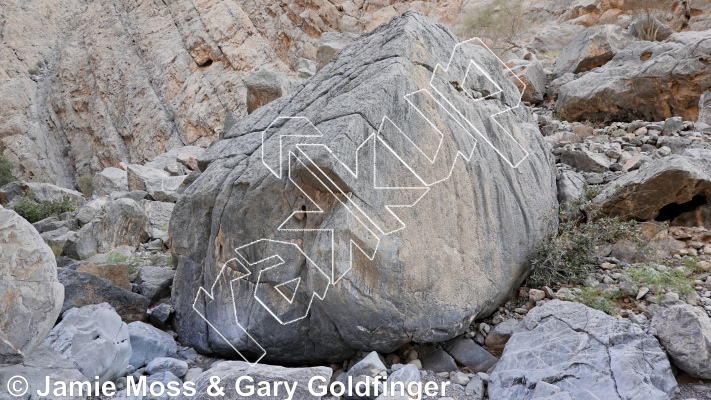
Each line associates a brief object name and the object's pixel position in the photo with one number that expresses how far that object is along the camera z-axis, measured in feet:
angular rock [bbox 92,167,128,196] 34.52
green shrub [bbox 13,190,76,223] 30.99
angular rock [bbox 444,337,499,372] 10.57
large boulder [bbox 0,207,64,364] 8.70
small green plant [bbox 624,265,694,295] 10.79
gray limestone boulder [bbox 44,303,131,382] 9.77
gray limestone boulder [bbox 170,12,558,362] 9.90
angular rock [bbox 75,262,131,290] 14.48
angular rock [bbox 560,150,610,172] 17.31
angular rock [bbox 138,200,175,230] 24.13
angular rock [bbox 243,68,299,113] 26.89
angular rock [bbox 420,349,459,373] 10.59
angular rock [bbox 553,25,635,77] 28.67
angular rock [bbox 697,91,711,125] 19.89
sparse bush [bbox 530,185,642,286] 12.32
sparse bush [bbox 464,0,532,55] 48.03
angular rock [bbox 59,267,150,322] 12.71
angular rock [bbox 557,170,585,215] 14.99
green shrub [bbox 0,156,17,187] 51.71
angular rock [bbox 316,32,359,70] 33.17
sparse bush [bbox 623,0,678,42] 31.89
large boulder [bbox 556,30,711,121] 21.54
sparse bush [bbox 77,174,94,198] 56.39
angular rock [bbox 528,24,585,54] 40.34
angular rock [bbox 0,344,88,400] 8.55
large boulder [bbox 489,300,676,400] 8.41
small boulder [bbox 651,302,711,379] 8.76
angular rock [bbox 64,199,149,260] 20.68
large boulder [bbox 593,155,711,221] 13.04
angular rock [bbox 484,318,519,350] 10.98
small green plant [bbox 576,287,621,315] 10.78
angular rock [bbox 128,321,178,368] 11.18
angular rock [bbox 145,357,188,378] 10.55
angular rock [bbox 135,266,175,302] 14.39
